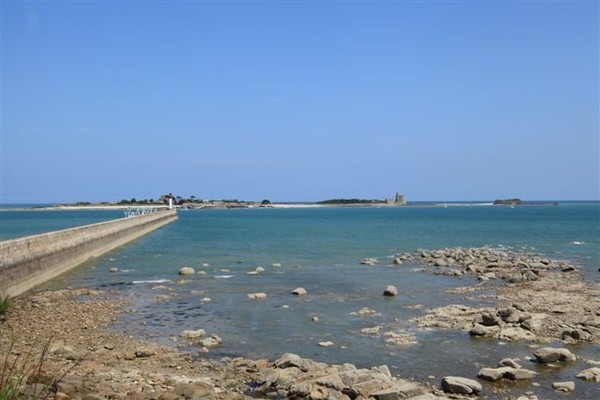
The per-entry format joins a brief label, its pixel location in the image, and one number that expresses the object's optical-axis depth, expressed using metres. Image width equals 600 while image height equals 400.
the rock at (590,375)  11.01
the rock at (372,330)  15.10
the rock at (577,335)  14.03
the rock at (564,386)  10.43
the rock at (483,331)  14.59
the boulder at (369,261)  32.63
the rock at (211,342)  13.65
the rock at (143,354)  12.23
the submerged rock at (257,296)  20.72
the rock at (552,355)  12.07
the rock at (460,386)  10.19
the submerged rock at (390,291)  21.41
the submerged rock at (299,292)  21.64
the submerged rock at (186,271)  27.49
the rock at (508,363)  11.56
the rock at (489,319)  15.45
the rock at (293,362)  11.34
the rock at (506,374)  10.99
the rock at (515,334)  14.18
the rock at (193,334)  14.48
